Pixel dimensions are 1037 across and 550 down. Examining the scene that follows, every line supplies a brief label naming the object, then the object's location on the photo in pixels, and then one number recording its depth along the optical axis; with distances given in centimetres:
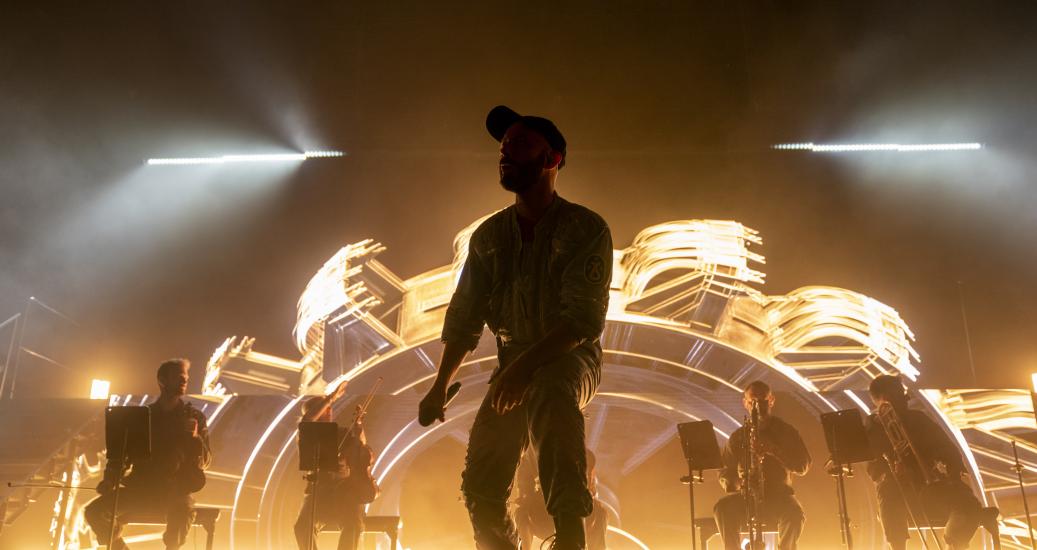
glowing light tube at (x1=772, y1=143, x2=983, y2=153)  740
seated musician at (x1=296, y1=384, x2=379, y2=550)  557
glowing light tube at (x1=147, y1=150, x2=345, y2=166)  770
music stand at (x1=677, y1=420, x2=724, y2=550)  507
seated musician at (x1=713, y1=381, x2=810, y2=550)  542
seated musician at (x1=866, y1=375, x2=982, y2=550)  536
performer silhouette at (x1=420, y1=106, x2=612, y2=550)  201
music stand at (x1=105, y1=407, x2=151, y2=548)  459
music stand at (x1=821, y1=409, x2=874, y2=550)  487
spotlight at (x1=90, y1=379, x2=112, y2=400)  724
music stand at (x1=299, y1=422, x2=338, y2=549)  511
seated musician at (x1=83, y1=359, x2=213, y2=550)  497
